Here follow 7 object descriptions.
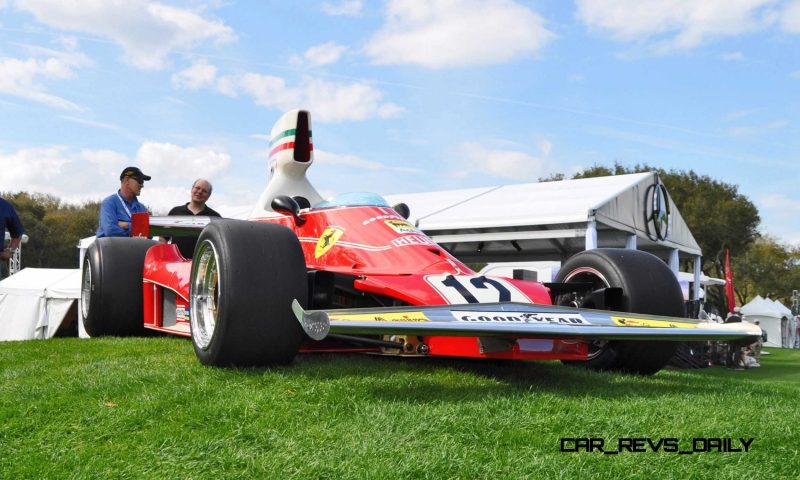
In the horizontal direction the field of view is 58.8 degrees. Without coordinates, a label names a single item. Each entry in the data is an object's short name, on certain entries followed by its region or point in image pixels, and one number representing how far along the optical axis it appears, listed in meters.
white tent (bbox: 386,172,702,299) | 11.72
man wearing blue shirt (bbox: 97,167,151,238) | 7.22
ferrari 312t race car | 3.52
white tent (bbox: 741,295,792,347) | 28.17
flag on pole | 15.44
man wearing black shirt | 8.02
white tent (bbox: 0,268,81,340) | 15.14
